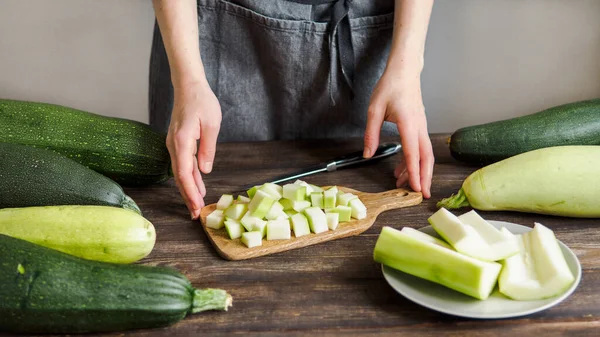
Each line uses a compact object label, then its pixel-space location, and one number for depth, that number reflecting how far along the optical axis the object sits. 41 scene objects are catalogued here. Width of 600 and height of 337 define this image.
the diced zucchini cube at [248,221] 1.61
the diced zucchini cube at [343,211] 1.67
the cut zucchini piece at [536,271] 1.29
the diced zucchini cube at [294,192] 1.69
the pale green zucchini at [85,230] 1.40
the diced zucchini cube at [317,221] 1.62
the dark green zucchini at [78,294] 1.20
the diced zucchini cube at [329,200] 1.70
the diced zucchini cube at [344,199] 1.72
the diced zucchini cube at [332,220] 1.63
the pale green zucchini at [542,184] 1.66
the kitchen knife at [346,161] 1.99
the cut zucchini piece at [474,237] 1.34
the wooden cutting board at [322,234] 1.56
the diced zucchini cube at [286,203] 1.71
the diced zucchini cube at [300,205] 1.69
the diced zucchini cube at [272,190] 1.72
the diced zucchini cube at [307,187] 1.71
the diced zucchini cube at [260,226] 1.60
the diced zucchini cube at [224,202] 1.75
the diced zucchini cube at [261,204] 1.64
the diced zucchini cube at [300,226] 1.61
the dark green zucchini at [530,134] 1.97
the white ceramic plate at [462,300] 1.25
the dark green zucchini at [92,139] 1.87
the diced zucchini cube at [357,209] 1.69
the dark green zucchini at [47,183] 1.62
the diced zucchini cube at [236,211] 1.67
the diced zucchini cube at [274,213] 1.65
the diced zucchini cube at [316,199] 1.71
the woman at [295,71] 1.85
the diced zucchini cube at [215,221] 1.66
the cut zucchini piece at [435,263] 1.27
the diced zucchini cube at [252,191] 1.74
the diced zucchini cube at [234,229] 1.61
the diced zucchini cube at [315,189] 1.74
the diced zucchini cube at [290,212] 1.69
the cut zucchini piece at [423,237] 1.41
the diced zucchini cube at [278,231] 1.59
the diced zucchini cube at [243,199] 1.75
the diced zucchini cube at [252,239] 1.56
